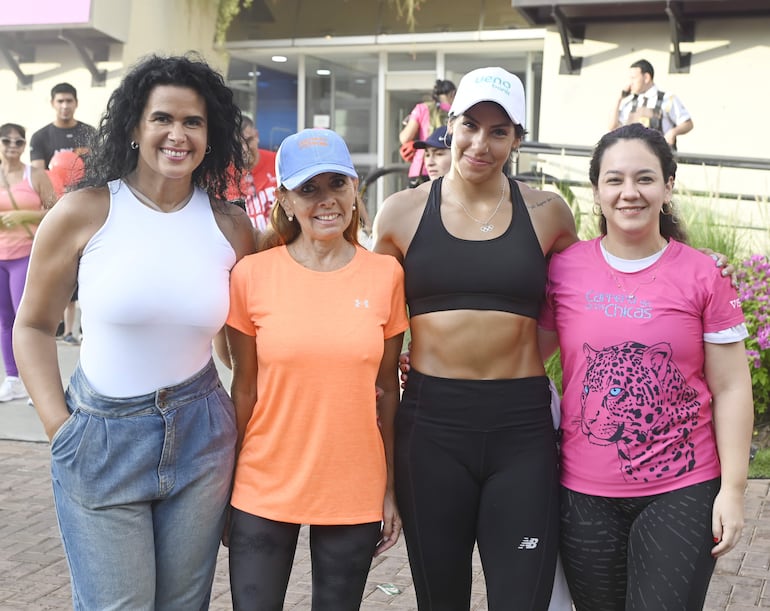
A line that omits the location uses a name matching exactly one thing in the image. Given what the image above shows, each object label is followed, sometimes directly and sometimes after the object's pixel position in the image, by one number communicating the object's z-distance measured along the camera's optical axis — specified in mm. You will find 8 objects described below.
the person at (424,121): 9430
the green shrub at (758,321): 6664
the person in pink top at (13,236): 7945
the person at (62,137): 10242
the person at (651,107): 9812
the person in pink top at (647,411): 2811
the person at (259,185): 7195
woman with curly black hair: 2756
